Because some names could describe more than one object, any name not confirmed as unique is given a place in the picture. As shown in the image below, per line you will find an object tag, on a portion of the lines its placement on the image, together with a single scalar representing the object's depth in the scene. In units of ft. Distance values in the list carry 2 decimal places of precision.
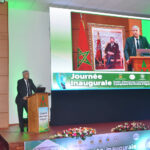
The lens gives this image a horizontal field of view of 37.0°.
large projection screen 15.55
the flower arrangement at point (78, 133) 10.64
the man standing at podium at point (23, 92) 13.35
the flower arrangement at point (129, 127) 11.95
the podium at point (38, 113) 12.27
